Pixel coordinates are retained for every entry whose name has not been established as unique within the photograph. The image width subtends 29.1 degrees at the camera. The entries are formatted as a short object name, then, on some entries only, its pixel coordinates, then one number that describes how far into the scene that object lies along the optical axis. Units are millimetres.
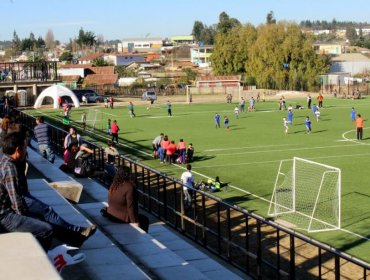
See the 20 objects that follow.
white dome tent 61406
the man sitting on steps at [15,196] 7227
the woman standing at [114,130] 39844
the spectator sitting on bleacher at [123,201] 11109
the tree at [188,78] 113981
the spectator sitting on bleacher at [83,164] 17516
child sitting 26144
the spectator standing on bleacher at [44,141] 19906
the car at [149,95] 76362
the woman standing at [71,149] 18203
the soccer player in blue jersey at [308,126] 44375
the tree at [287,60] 95375
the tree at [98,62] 139538
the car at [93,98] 74569
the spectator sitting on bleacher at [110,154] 19308
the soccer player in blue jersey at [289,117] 47550
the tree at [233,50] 106625
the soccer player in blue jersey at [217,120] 49219
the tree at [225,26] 124125
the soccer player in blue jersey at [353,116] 51791
